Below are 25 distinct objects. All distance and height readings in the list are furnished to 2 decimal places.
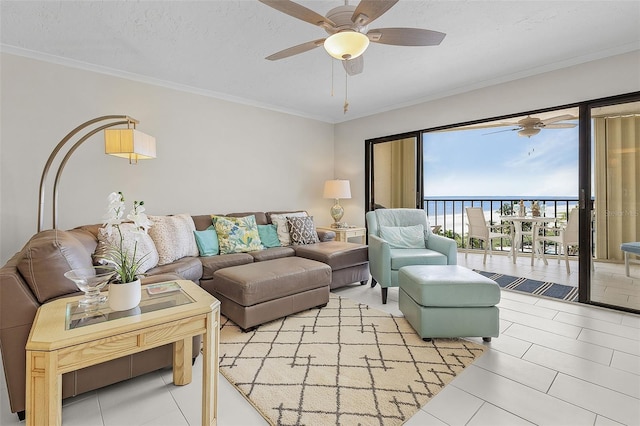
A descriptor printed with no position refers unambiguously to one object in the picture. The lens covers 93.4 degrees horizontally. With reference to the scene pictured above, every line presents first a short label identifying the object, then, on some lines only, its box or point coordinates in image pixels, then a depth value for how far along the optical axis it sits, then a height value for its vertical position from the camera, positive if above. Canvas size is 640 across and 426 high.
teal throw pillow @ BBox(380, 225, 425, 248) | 3.63 -0.31
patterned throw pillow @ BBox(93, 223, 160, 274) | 2.26 -0.28
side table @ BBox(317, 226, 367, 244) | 4.64 -0.33
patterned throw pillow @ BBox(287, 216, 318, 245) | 4.07 -0.26
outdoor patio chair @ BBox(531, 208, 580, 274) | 4.18 -0.39
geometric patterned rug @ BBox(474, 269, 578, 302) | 3.38 -0.95
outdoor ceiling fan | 4.45 +1.28
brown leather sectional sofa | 1.40 -0.43
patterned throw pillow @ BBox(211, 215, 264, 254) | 3.50 -0.26
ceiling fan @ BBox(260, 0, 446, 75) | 1.70 +1.16
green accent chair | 3.15 -0.40
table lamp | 4.81 +0.31
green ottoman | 2.23 -0.73
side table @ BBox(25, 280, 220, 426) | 1.04 -0.48
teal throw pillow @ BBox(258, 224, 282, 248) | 3.93 -0.31
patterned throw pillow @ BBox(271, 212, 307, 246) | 4.07 -0.21
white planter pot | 1.34 -0.37
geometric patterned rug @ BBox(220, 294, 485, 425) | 1.56 -1.01
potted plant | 1.35 -0.26
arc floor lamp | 2.41 +0.56
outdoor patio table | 4.85 -0.21
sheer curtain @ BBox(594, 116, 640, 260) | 2.91 +0.25
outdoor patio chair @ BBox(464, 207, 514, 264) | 5.06 -0.32
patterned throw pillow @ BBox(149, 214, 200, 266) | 2.88 -0.24
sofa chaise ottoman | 2.46 -0.67
